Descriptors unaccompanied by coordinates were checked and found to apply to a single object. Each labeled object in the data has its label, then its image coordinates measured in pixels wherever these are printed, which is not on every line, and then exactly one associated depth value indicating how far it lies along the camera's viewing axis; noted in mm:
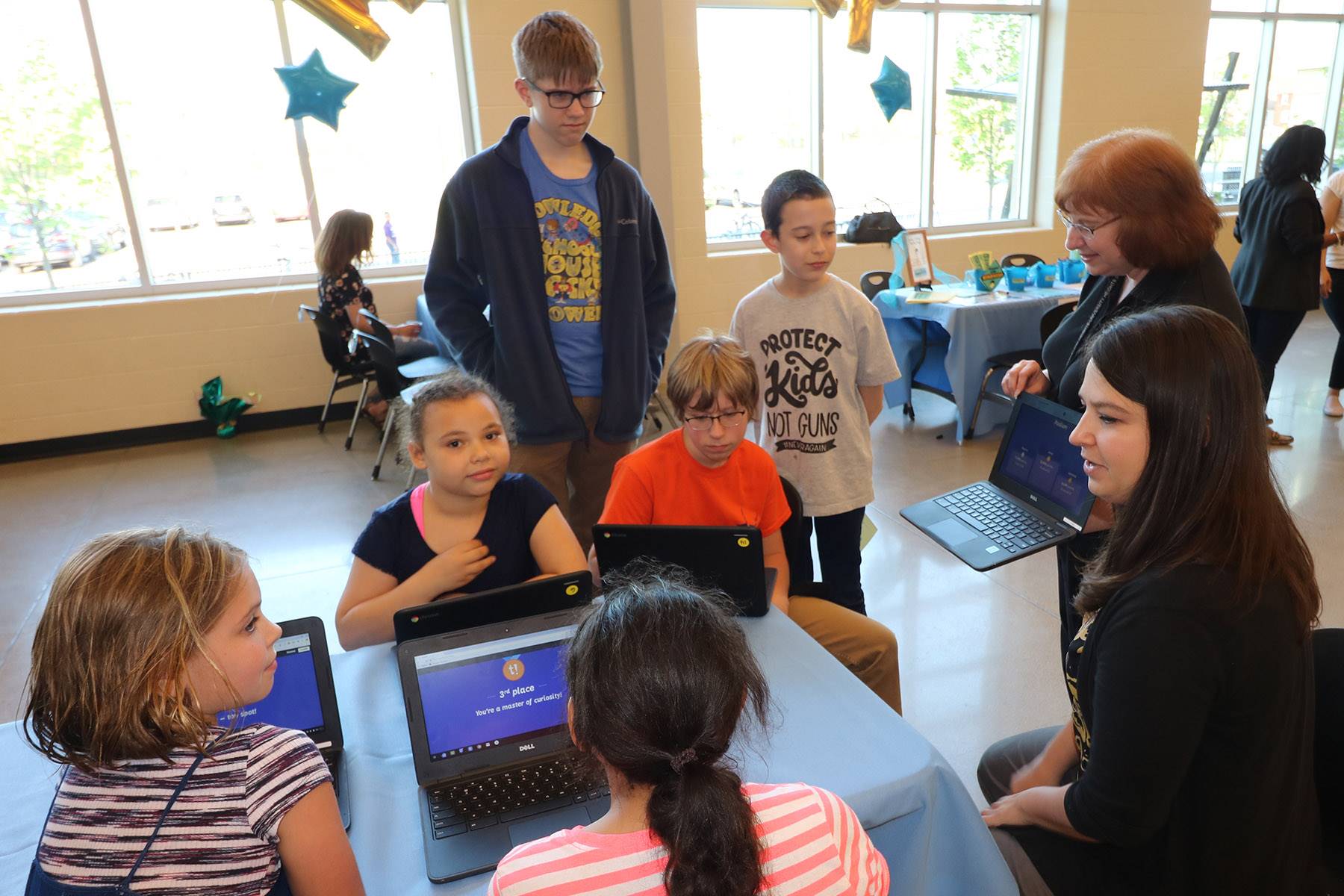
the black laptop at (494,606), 1186
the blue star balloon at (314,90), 4707
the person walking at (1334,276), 4562
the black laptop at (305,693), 1161
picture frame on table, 4984
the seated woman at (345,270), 4562
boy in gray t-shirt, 2209
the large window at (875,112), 5871
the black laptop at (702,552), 1374
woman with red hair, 1586
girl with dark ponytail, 729
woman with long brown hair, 976
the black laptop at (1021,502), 1491
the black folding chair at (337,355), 4559
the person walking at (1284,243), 4105
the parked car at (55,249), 4734
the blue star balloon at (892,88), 6062
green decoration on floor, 4973
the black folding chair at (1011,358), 4449
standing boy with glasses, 2168
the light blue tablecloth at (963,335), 4449
